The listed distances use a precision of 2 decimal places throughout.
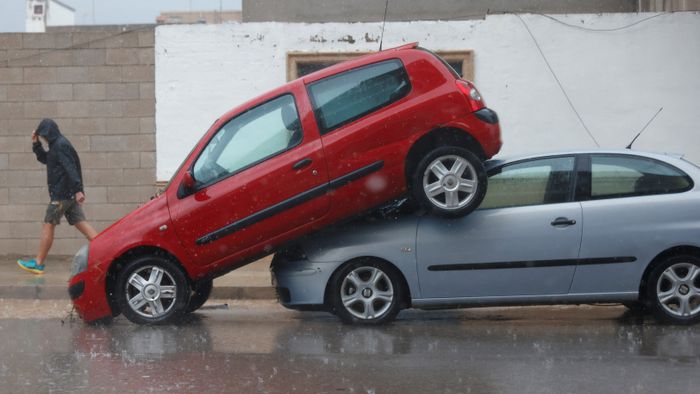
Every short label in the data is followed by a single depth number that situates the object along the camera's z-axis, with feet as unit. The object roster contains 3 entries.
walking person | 39.96
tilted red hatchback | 27.50
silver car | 26.94
